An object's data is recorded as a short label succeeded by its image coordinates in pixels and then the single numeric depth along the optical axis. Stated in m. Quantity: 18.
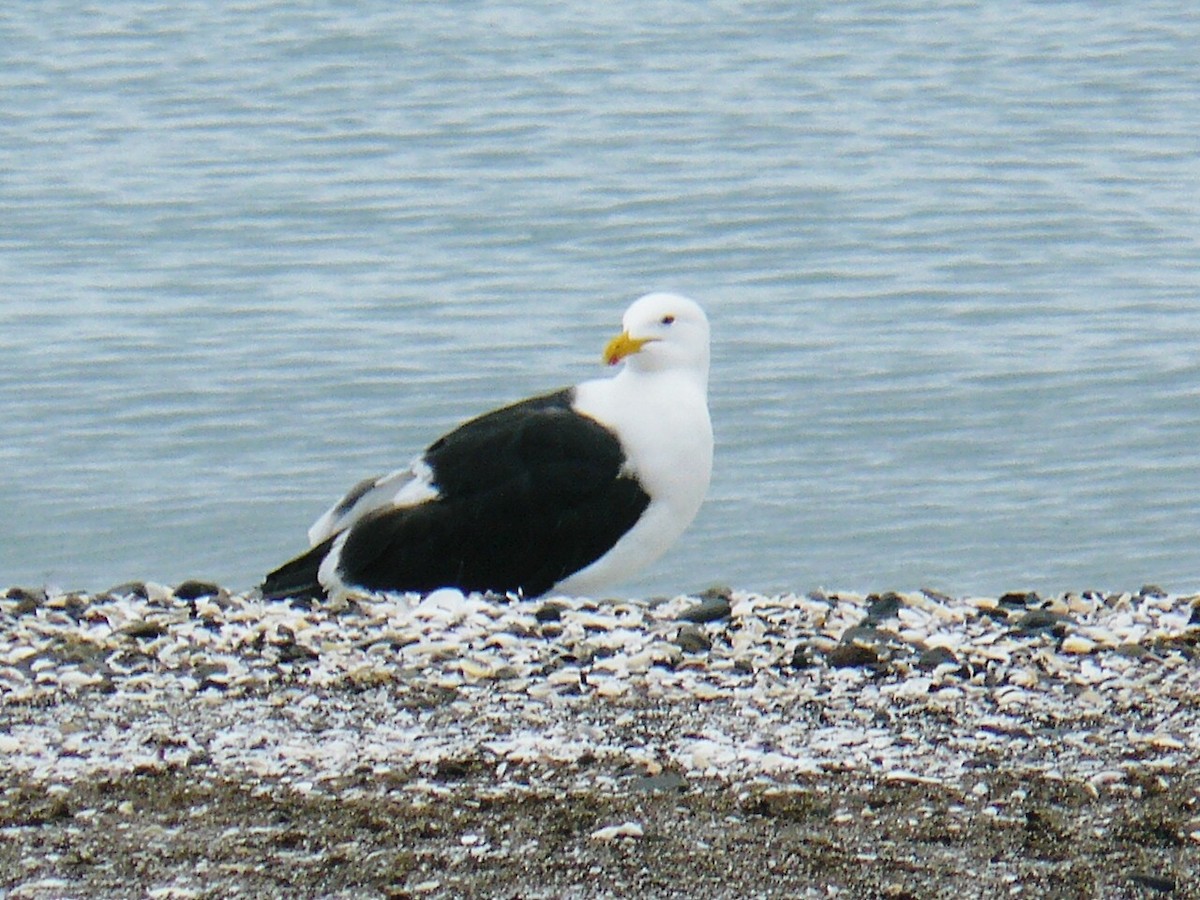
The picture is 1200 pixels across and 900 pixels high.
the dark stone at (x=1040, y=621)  15.62
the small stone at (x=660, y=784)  12.24
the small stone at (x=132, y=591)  17.09
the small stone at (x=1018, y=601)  16.78
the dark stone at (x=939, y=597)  16.83
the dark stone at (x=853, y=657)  14.53
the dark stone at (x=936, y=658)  14.52
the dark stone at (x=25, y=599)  16.14
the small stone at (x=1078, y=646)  15.05
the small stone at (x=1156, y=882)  10.97
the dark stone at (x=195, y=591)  16.92
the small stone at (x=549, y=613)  15.94
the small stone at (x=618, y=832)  11.48
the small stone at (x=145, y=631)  15.23
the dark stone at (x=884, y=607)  15.99
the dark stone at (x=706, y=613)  15.87
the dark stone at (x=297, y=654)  14.68
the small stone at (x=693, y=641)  14.92
